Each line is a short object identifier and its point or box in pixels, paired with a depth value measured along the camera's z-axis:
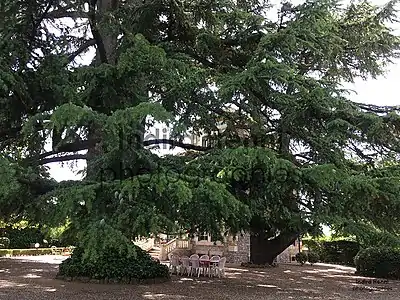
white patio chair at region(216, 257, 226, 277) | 17.05
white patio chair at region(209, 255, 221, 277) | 17.02
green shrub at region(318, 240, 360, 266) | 26.06
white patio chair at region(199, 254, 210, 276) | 17.18
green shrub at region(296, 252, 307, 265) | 26.05
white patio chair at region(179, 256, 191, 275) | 17.50
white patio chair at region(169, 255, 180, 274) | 18.02
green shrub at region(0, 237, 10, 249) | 28.47
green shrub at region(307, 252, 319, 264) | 26.44
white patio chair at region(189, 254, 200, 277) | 17.25
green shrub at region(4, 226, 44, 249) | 29.95
